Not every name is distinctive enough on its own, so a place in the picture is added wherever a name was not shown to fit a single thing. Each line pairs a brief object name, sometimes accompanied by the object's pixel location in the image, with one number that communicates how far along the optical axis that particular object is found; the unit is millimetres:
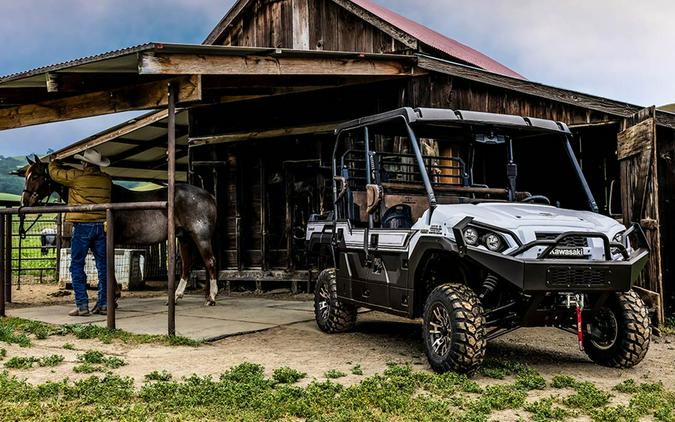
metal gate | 16700
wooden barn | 8578
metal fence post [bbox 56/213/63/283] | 16547
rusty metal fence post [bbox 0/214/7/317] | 9836
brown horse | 11102
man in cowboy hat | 9461
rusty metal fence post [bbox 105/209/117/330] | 8453
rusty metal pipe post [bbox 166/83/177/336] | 8008
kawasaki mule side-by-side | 5664
